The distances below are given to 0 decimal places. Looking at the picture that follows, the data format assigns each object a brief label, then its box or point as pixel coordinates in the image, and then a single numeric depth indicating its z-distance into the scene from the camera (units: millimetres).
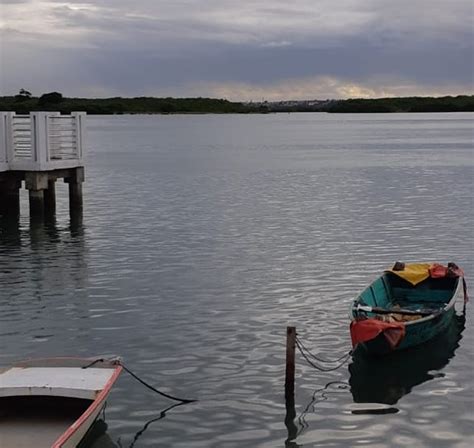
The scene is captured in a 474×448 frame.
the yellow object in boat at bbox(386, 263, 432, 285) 18609
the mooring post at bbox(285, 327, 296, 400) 12467
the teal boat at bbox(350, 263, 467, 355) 14453
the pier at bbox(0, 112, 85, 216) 28922
